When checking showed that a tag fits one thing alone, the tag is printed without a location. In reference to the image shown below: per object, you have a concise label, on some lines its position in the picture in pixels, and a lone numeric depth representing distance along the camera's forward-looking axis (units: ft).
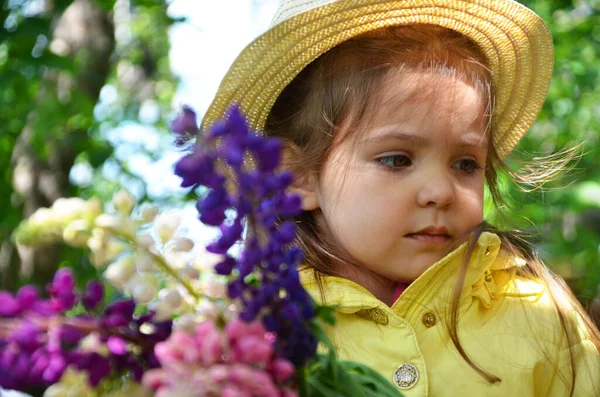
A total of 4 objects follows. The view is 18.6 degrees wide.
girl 4.21
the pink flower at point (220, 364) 2.71
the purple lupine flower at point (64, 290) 3.07
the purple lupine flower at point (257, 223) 2.97
